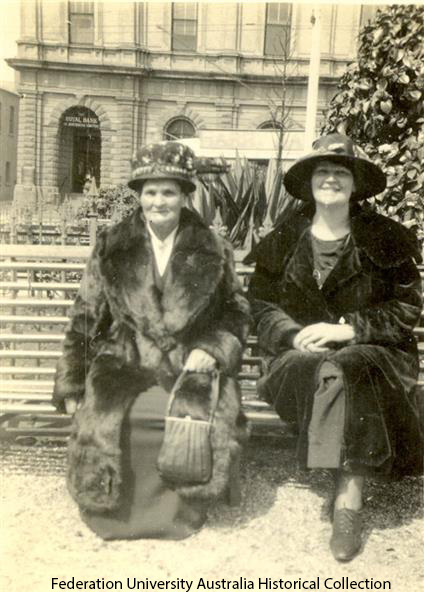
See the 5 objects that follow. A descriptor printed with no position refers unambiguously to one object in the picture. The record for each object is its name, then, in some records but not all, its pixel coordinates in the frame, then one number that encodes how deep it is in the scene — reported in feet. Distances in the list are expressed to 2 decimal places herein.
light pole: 18.57
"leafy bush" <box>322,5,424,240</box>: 11.45
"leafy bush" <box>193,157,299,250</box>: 15.29
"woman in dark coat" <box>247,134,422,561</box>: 7.79
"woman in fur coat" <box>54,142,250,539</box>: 7.95
